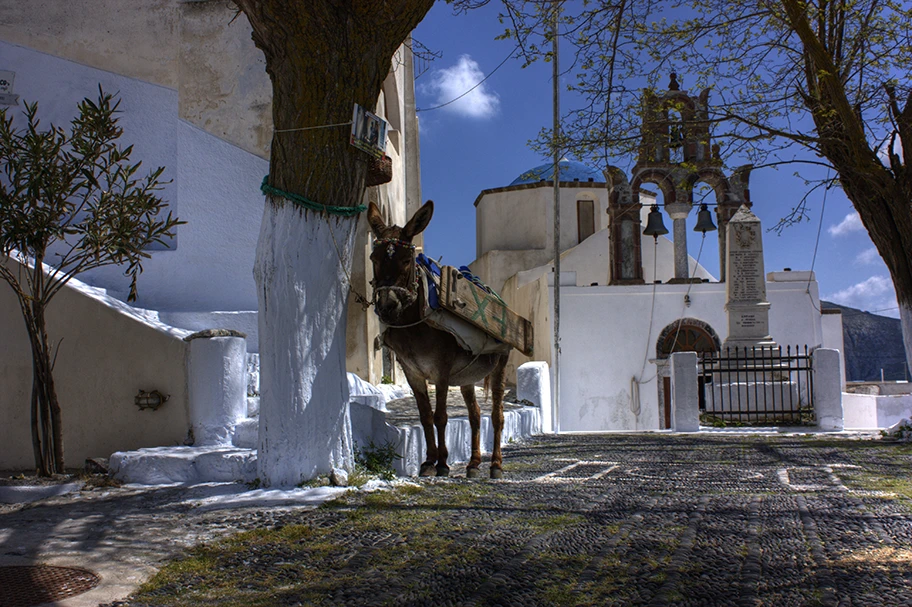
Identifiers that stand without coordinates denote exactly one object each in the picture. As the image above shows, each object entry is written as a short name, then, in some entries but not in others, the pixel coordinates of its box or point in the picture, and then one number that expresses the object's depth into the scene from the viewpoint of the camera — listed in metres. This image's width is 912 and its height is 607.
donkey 6.51
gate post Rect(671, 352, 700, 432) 15.55
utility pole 19.74
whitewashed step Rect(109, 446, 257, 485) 6.93
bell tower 24.89
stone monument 20.64
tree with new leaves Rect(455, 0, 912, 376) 9.54
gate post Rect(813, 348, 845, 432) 15.66
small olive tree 7.04
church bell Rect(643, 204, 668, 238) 23.14
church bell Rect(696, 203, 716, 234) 22.84
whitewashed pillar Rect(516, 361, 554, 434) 16.09
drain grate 3.63
